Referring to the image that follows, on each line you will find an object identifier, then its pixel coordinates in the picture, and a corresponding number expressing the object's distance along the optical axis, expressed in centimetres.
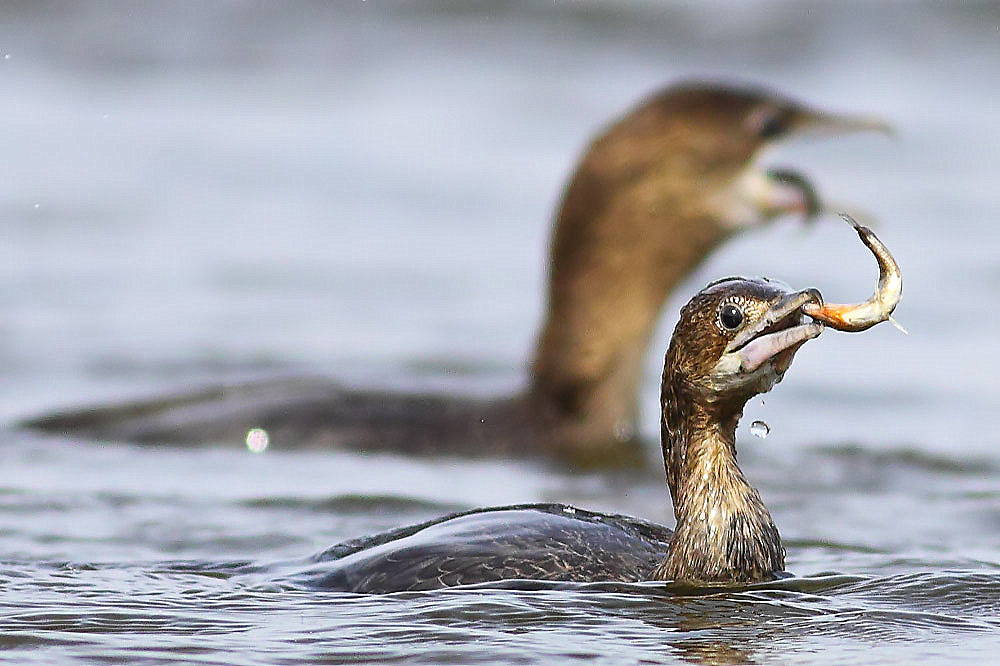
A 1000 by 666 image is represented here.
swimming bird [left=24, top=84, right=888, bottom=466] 1686
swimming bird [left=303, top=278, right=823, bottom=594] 1130
